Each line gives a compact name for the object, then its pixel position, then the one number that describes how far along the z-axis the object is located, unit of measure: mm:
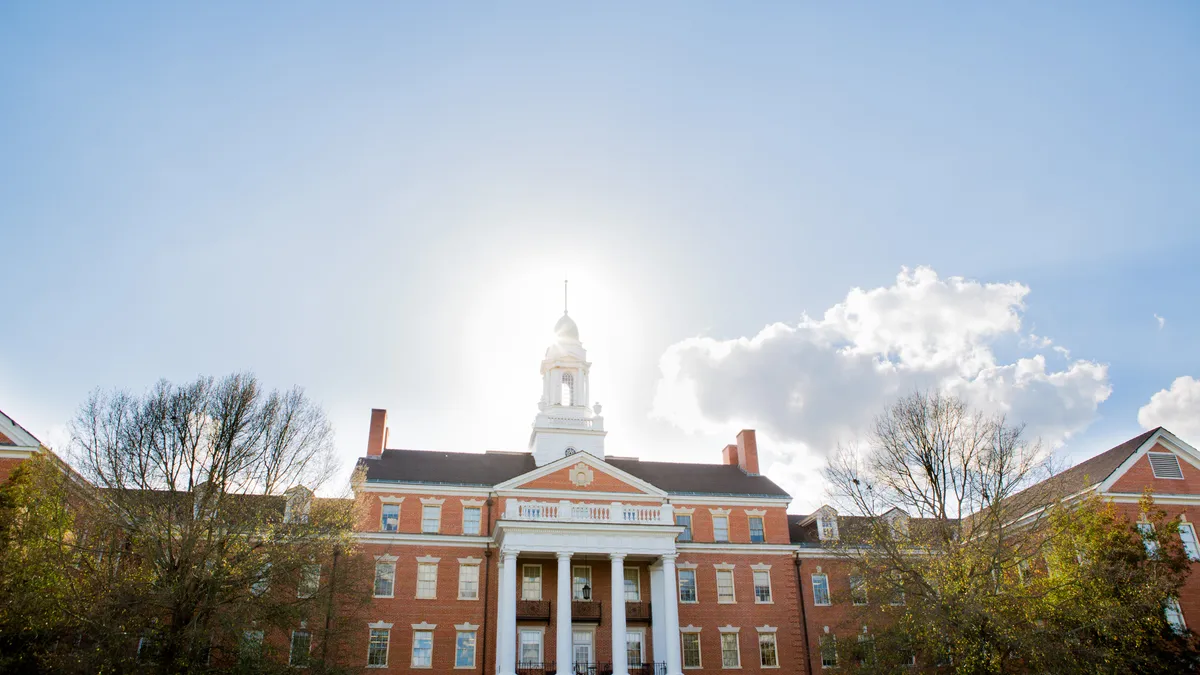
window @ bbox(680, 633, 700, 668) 36688
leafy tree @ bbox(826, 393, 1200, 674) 23953
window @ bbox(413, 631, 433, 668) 34281
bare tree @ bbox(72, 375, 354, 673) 22688
